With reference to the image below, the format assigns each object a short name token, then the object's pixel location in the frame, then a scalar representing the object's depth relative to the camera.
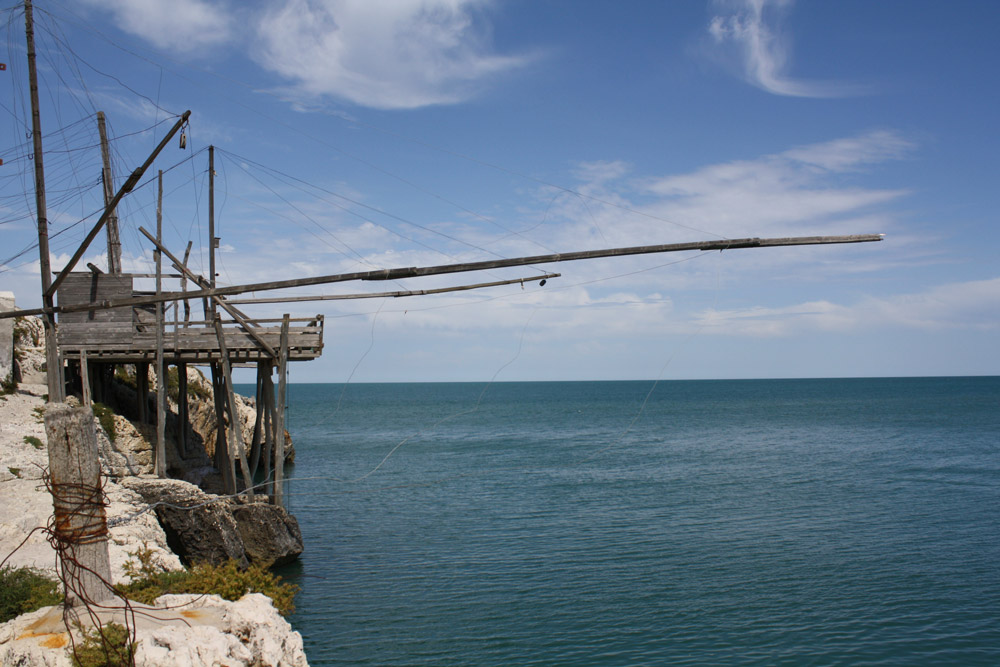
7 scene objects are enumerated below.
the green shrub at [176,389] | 36.09
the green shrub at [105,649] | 7.58
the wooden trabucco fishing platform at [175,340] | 22.91
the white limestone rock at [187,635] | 7.82
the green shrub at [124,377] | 33.62
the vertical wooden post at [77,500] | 8.37
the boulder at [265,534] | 20.73
